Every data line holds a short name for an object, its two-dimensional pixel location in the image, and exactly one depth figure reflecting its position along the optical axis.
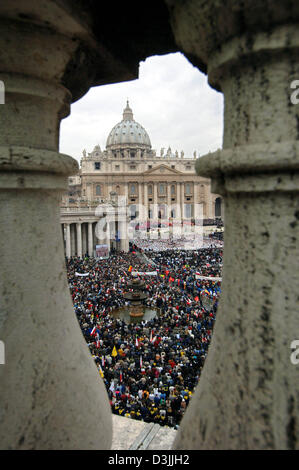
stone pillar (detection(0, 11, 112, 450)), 1.67
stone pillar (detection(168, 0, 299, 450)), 1.26
